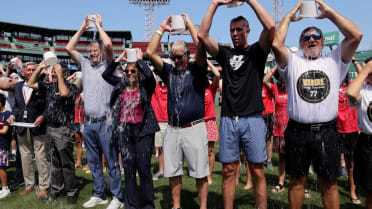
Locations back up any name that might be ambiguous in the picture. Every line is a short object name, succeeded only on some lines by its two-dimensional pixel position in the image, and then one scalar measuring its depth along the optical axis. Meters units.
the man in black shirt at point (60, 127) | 4.42
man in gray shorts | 3.47
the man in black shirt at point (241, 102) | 3.12
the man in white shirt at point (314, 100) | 2.86
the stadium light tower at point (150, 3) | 58.24
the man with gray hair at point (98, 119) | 4.14
